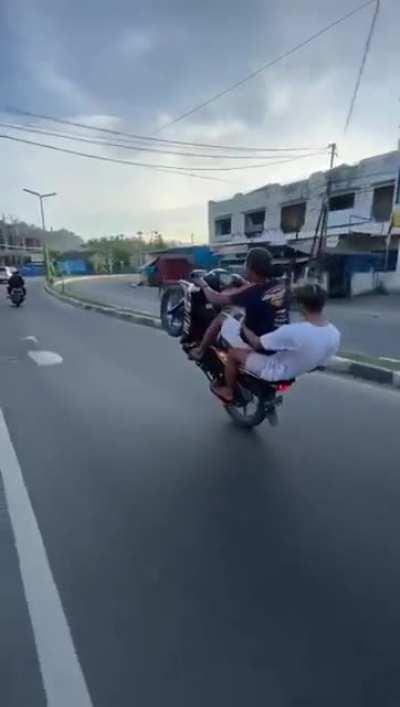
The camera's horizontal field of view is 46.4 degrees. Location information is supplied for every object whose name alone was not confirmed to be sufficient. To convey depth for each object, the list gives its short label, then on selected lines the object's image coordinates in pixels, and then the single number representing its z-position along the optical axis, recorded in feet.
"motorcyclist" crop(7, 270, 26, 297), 60.49
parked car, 137.39
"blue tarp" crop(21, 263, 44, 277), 194.57
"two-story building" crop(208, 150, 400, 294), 69.51
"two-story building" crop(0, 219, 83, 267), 235.61
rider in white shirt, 11.22
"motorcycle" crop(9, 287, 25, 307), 60.14
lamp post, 118.93
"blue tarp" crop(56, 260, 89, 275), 209.79
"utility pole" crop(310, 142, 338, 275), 63.98
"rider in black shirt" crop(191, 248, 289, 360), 12.45
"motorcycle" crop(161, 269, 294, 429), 13.73
